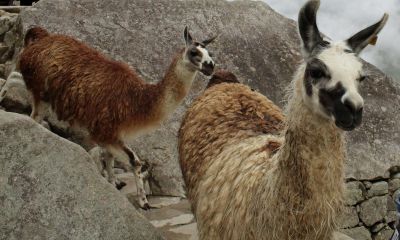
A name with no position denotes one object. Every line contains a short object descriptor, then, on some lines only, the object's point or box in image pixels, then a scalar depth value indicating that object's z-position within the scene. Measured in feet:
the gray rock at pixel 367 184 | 21.81
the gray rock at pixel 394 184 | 21.95
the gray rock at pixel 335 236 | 9.20
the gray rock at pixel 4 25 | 25.70
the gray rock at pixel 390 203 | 22.03
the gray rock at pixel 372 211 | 21.80
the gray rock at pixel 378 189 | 21.84
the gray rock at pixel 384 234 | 21.76
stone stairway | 15.48
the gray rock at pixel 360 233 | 21.49
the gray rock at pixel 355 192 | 21.59
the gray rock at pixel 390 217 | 21.97
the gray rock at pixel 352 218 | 21.49
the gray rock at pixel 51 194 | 10.60
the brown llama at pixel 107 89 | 16.97
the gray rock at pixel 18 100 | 19.82
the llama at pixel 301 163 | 7.86
